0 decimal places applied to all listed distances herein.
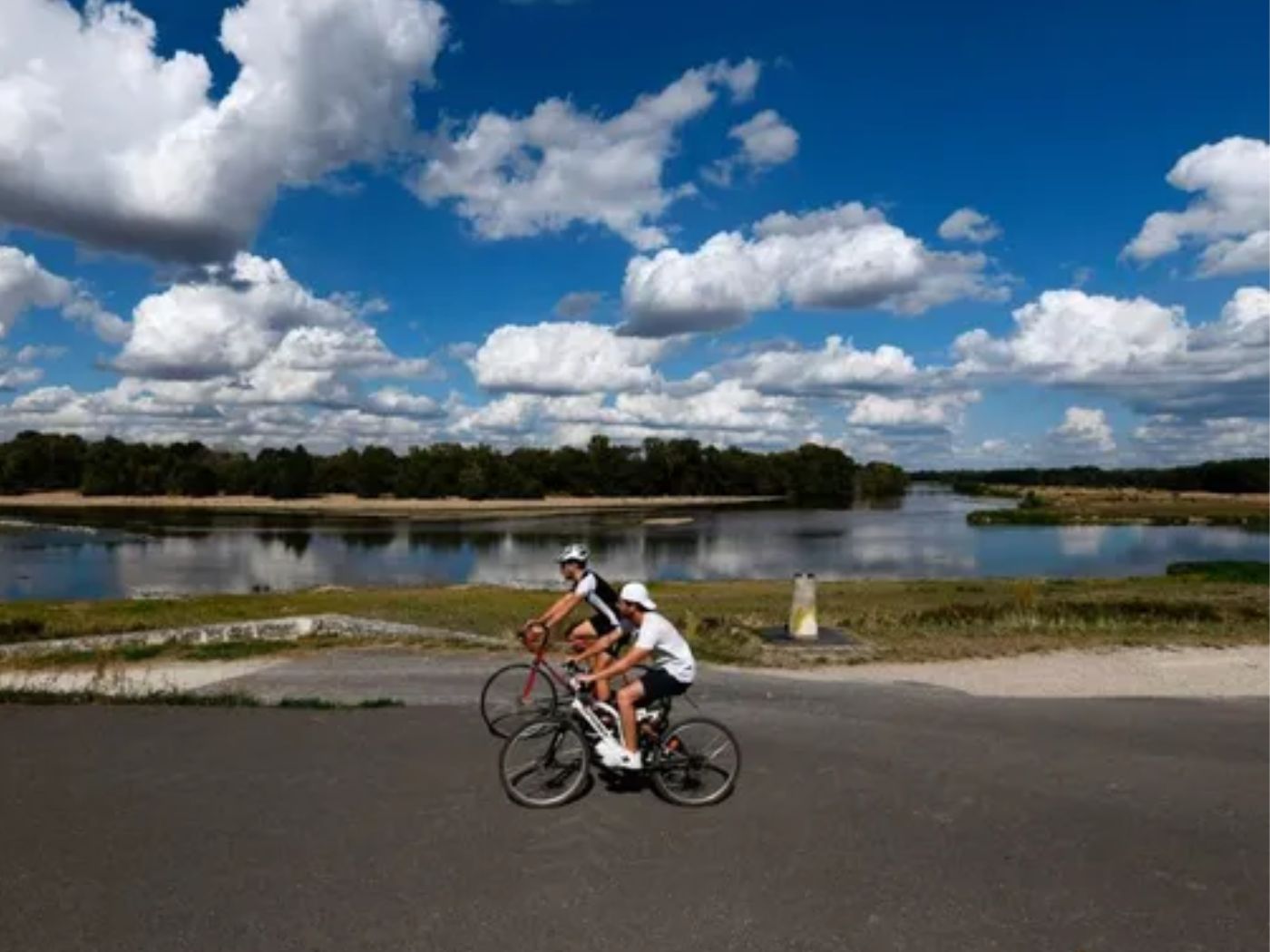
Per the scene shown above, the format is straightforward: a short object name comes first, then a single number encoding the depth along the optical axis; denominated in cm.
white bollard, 1752
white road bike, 813
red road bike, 984
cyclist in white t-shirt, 820
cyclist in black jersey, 877
